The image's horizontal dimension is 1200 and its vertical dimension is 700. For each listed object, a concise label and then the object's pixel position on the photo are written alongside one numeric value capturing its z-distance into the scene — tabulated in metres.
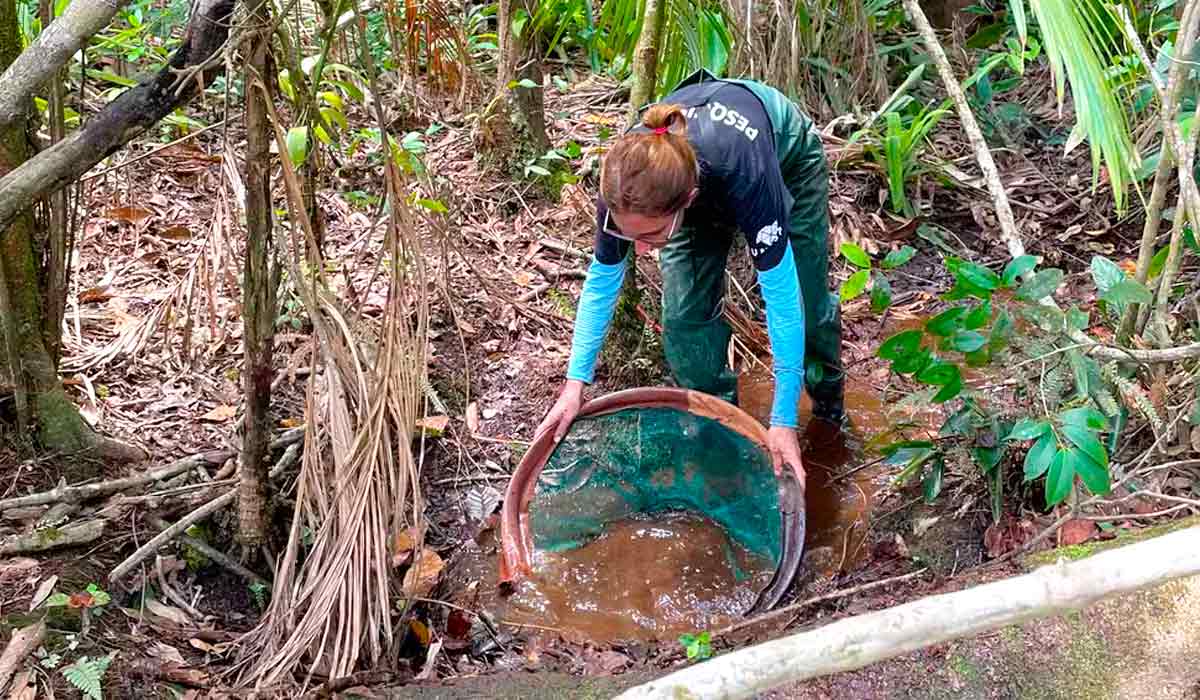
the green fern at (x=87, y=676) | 1.90
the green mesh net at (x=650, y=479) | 2.63
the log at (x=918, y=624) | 0.89
